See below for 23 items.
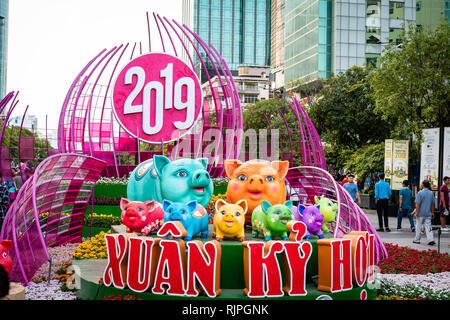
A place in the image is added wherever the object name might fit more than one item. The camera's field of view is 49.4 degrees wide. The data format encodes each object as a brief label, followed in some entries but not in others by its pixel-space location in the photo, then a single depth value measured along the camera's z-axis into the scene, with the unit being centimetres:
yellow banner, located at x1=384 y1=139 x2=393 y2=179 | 2033
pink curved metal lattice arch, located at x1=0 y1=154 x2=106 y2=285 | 810
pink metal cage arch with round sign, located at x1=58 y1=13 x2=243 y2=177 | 1457
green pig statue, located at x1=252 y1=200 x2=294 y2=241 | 743
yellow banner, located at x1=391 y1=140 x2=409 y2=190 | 2003
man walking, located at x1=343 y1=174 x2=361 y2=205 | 1482
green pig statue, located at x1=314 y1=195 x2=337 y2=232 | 872
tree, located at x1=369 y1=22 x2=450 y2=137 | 1745
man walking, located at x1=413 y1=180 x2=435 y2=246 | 1267
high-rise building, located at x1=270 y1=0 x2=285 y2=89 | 9577
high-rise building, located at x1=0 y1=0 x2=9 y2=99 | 8171
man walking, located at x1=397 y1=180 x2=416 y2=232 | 1507
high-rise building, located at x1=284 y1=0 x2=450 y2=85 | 5059
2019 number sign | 1390
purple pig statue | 778
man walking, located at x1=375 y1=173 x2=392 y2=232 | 1534
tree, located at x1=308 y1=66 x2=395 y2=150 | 2714
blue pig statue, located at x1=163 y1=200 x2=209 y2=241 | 738
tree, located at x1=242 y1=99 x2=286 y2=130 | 4188
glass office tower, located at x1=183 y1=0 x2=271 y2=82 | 12756
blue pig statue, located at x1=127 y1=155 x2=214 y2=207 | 855
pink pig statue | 766
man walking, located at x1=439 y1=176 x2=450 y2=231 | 1404
